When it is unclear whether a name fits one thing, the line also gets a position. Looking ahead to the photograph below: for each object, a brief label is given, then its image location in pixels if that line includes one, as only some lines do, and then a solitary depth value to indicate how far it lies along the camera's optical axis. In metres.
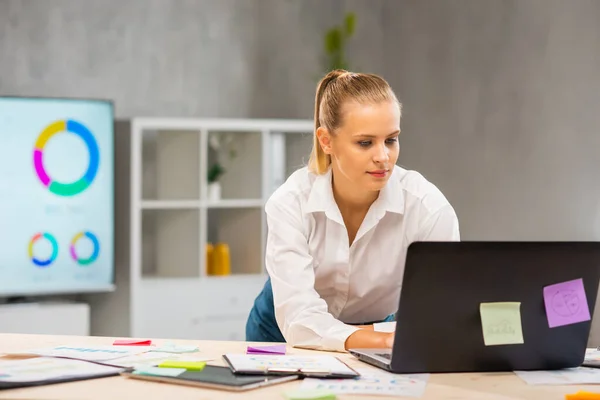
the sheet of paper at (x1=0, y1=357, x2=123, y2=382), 3.13
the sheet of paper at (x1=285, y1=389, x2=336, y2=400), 2.87
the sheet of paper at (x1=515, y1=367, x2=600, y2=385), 3.25
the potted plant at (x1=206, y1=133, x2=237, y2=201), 6.38
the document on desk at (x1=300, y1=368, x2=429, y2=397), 2.99
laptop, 3.17
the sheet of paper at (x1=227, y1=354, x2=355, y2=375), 3.28
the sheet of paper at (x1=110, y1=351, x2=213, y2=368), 3.41
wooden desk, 2.92
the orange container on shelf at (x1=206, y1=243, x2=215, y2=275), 6.39
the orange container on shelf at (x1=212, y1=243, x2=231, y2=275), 6.38
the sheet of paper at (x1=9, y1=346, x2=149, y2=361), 3.59
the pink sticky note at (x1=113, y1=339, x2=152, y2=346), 3.95
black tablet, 3.01
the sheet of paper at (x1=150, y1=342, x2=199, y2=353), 3.74
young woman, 4.27
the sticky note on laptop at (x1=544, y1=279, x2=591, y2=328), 3.34
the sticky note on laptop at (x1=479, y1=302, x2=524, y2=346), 3.26
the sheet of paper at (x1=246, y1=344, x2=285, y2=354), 3.76
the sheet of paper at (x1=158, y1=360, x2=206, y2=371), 3.27
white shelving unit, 6.15
